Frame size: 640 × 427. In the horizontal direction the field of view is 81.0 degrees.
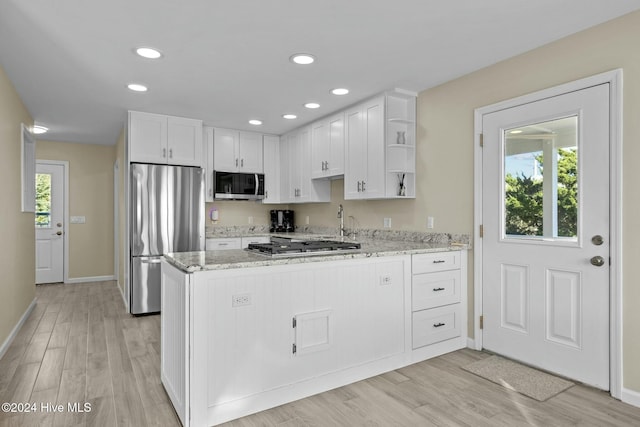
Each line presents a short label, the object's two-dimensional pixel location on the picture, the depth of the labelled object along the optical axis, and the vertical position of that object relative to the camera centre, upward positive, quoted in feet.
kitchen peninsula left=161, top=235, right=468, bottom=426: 6.72 -2.33
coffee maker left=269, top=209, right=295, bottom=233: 19.42 -0.51
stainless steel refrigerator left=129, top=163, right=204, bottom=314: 14.19 -0.32
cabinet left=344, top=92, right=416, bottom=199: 11.94 +2.12
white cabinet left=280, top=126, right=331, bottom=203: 16.55 +1.83
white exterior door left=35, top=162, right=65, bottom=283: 20.20 -0.56
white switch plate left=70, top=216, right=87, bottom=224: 20.98 -0.43
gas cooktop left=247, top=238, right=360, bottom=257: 7.82 -0.80
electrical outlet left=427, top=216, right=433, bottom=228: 11.77 -0.29
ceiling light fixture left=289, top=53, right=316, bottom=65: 9.34 +3.91
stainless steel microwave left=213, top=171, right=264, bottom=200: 17.04 +1.24
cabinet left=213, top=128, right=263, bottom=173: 17.20 +2.89
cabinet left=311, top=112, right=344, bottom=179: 14.18 +2.60
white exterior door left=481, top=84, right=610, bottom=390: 7.95 -0.50
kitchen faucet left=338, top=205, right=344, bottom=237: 15.59 -0.28
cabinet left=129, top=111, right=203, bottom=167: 14.26 +2.87
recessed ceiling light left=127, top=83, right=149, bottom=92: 11.42 +3.87
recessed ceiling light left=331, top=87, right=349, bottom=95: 11.76 +3.86
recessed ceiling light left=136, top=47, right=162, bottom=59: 8.96 +3.90
